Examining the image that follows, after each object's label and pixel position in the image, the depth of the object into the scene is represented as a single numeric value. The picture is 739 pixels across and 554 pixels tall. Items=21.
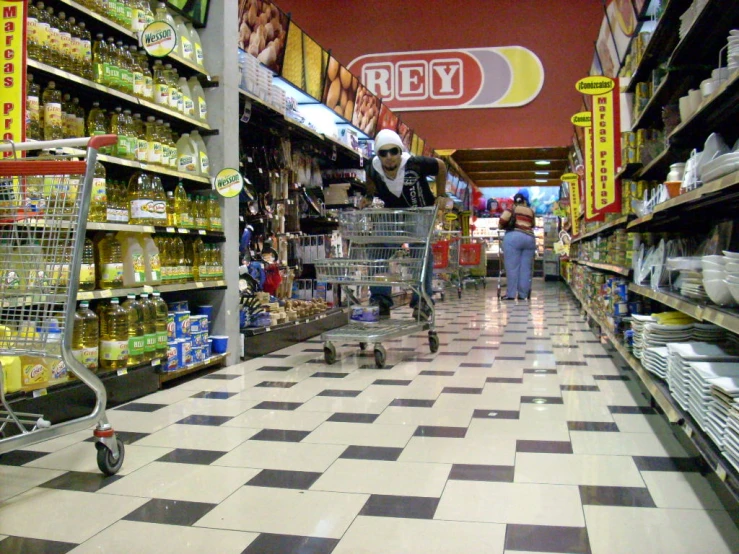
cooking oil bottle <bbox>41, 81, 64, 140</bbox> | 3.19
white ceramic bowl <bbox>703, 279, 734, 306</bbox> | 2.21
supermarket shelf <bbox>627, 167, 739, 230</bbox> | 1.97
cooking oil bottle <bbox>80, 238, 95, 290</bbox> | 3.29
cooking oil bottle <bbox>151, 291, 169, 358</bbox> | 3.81
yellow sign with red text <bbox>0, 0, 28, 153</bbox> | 2.71
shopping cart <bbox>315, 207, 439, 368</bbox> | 4.80
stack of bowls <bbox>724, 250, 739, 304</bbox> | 2.04
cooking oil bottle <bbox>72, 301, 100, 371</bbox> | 3.29
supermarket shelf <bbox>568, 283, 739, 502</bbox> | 1.73
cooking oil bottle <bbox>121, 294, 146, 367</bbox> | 3.58
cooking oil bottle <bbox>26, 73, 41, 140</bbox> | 3.07
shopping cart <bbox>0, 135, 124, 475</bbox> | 2.22
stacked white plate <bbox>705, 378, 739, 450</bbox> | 1.86
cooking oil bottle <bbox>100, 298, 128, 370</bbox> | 3.46
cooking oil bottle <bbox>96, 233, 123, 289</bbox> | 3.49
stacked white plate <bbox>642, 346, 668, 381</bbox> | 2.95
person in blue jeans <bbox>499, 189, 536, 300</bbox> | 10.87
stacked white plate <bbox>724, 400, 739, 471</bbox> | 1.75
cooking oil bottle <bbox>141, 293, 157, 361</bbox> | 3.70
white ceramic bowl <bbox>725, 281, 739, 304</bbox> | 2.03
